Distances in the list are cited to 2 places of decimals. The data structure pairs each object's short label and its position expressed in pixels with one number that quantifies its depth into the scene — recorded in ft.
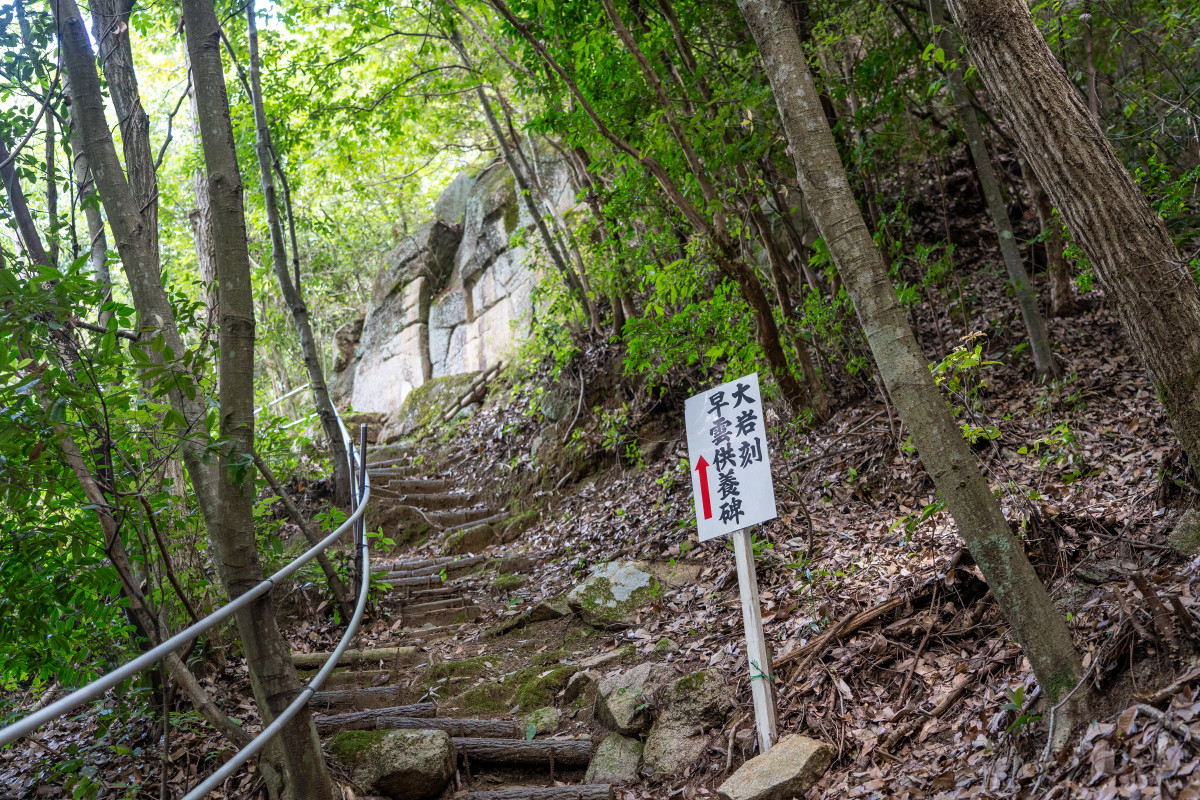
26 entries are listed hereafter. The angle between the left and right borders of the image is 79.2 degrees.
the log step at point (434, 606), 20.97
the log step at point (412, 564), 23.39
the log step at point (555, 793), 11.12
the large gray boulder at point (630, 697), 12.54
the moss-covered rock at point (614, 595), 17.10
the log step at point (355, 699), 14.44
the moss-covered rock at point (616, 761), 11.77
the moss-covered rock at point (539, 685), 14.52
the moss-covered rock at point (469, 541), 26.30
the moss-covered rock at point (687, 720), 11.76
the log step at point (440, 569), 22.99
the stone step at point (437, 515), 28.55
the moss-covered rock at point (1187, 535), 9.69
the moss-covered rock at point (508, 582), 21.99
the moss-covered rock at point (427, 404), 41.42
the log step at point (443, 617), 20.29
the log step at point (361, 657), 16.40
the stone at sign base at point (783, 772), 9.71
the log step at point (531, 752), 12.39
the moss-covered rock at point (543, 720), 13.39
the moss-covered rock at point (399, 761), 11.36
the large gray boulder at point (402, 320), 50.96
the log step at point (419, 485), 30.76
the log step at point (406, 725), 13.02
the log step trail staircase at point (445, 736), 11.53
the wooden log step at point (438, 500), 29.66
